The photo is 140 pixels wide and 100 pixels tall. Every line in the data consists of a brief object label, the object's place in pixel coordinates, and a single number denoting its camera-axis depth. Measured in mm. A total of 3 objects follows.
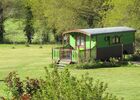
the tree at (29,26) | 71219
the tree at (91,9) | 56500
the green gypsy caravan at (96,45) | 36300
